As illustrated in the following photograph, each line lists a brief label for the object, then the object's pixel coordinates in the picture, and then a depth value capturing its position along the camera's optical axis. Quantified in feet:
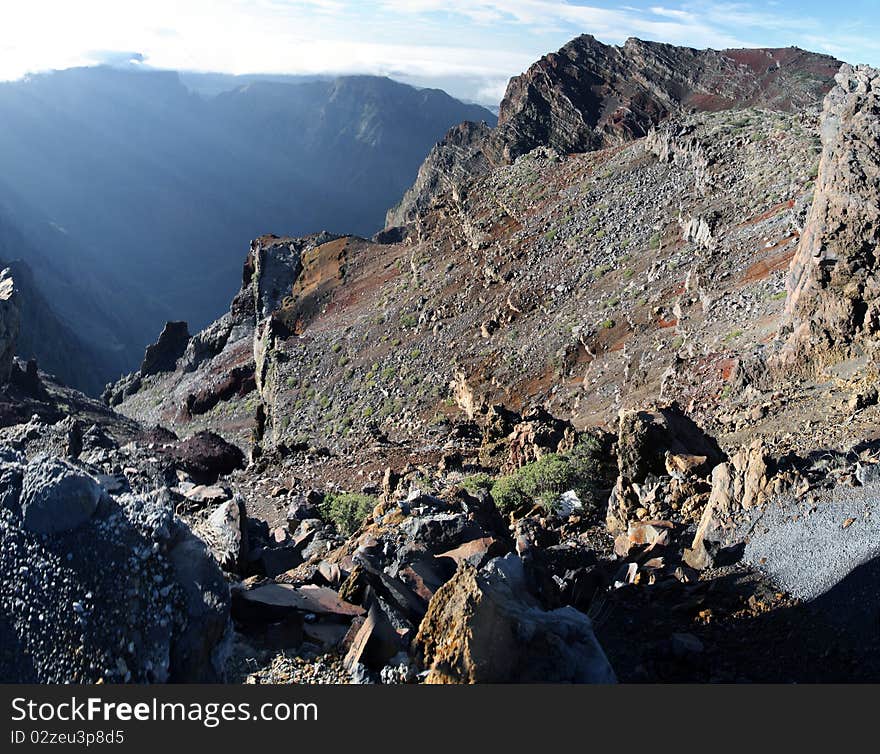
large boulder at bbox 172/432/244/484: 66.39
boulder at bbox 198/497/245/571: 29.32
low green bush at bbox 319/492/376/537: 38.40
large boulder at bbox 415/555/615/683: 15.64
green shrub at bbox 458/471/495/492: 40.29
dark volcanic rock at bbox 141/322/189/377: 167.73
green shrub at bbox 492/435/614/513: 35.24
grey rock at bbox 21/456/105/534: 15.35
